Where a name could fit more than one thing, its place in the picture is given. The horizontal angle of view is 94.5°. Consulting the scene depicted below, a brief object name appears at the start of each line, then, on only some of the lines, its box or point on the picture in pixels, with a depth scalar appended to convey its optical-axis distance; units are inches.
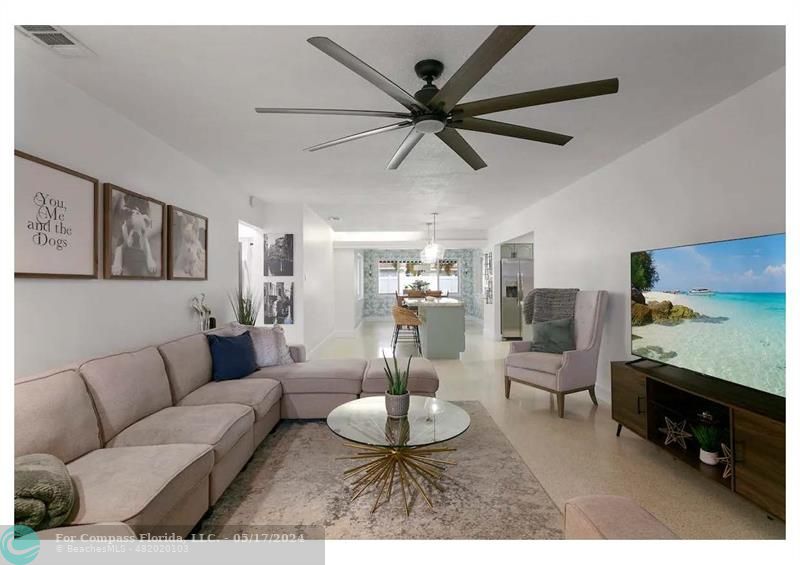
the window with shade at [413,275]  470.6
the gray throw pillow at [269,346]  138.9
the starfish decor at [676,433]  97.1
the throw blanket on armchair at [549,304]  164.6
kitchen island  244.8
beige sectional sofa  58.6
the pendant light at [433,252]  281.4
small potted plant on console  86.7
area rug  74.3
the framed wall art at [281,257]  223.5
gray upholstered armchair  140.5
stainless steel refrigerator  308.7
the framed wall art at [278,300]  223.6
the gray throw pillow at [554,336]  155.5
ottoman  39.6
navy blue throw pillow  122.7
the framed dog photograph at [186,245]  128.3
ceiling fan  52.2
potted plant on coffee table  91.7
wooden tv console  68.6
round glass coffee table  81.3
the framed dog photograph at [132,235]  99.2
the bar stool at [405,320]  267.3
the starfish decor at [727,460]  82.0
